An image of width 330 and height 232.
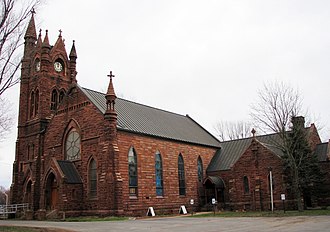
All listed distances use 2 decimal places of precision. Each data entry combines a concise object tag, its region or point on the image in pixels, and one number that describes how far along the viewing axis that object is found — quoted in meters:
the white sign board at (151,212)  36.88
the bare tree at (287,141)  35.34
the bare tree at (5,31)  20.25
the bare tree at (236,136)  79.25
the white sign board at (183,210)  40.65
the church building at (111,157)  35.53
